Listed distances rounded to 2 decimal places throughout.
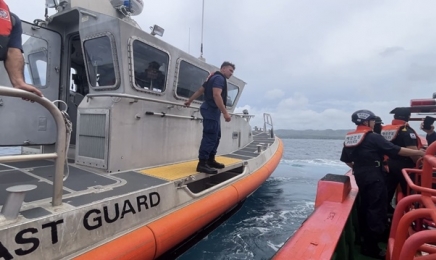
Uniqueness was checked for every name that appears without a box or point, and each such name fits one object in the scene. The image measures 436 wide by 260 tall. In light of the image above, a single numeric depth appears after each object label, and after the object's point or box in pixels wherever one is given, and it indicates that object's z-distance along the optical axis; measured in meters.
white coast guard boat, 1.73
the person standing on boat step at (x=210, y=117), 3.38
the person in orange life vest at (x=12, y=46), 1.73
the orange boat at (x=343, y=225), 1.38
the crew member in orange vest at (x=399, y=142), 3.38
